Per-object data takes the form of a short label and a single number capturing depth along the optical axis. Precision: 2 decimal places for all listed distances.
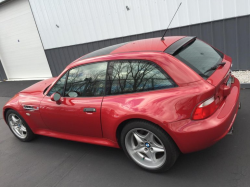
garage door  9.89
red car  2.31
